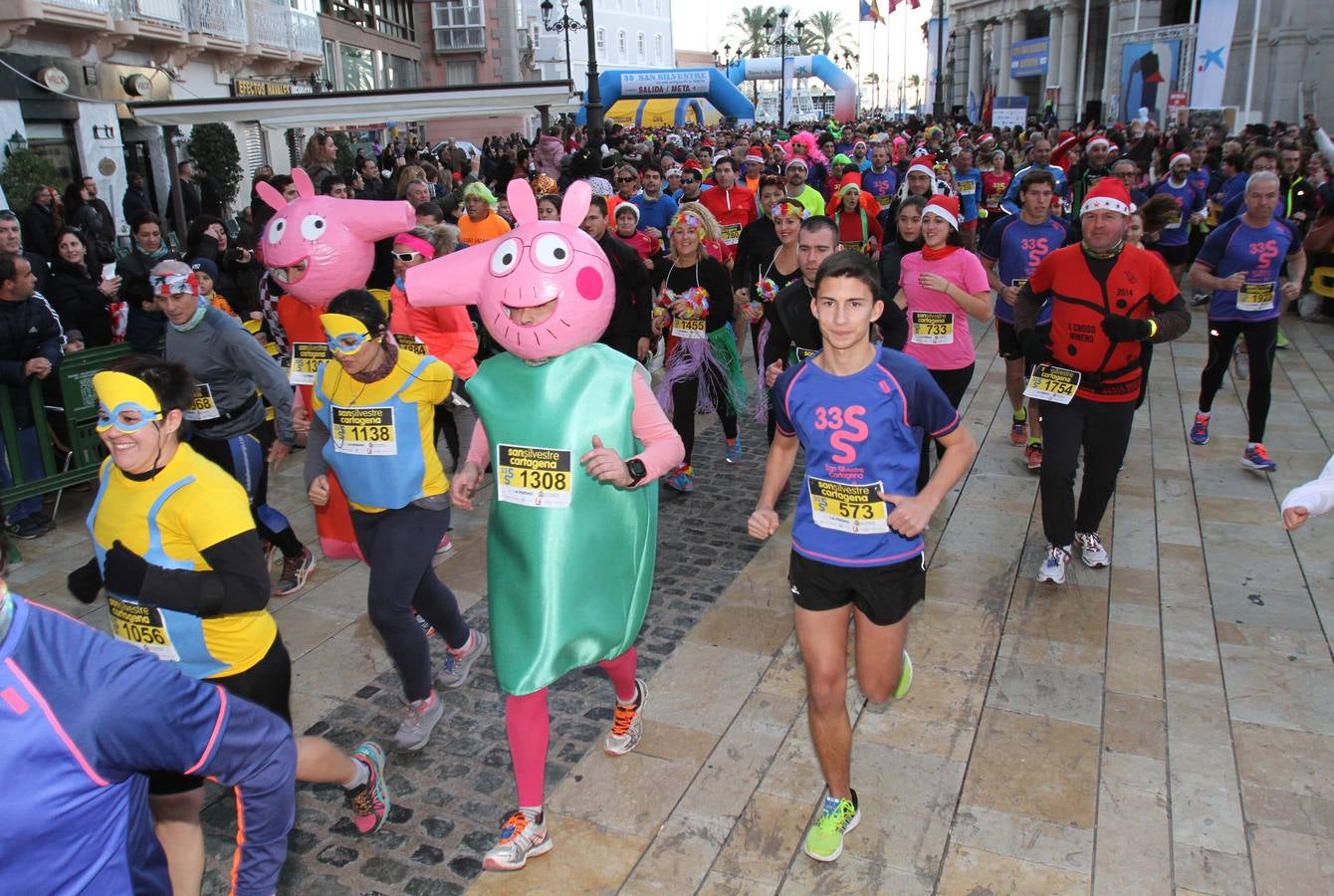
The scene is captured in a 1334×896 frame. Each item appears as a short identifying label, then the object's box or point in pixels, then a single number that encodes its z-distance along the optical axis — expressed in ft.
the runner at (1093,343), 17.80
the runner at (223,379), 17.25
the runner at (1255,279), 23.66
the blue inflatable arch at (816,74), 156.66
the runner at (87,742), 5.74
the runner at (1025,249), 24.52
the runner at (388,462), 13.60
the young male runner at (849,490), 11.32
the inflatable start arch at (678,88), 110.94
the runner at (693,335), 24.07
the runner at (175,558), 9.86
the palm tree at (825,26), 341.62
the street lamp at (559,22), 91.25
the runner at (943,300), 20.29
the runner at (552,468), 11.66
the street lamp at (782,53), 142.92
